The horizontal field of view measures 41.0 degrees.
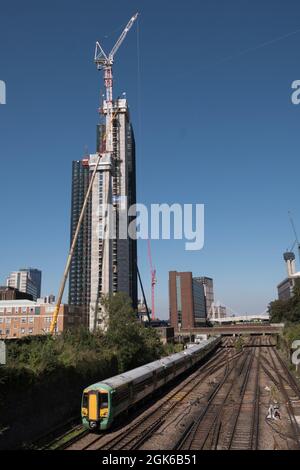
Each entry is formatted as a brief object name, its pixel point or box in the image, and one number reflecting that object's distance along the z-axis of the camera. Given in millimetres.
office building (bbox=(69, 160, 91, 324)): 177812
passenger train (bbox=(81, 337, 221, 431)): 25422
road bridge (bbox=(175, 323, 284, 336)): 132750
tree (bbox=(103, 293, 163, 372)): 47156
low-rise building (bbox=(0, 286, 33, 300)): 146875
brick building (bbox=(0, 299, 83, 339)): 109562
